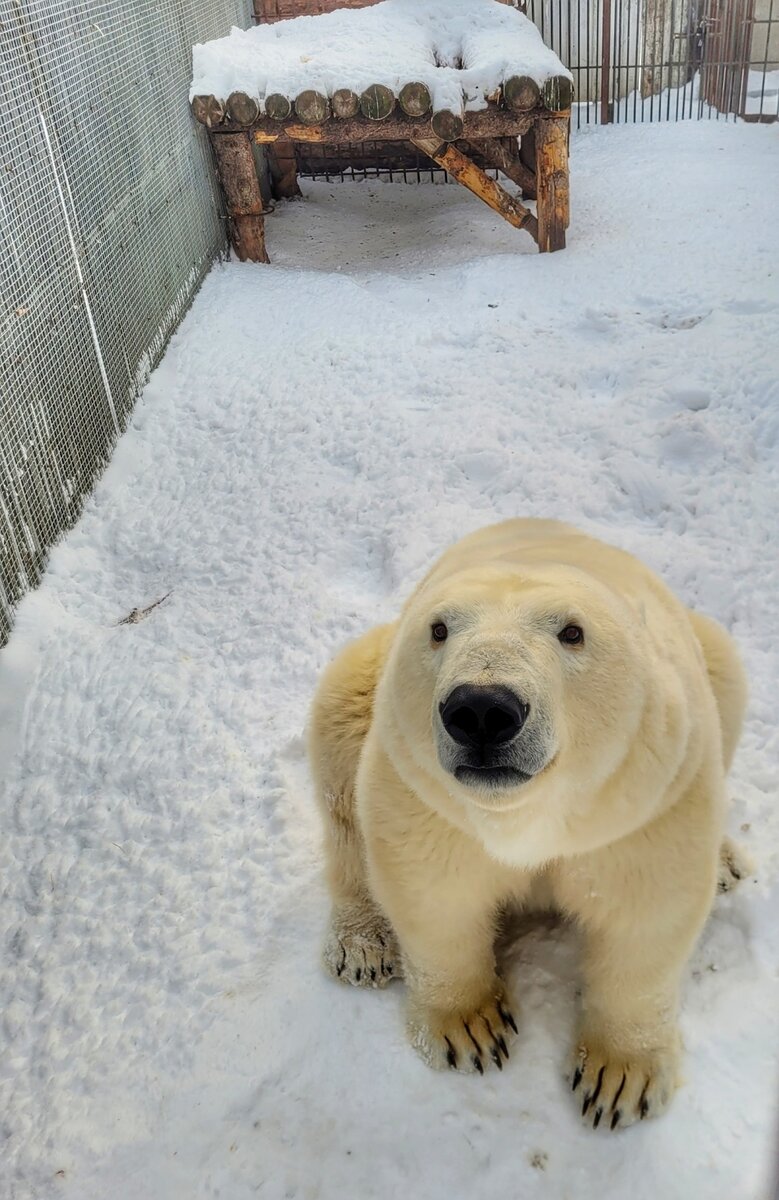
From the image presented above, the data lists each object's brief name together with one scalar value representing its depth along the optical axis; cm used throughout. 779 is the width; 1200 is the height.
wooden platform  526
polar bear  130
